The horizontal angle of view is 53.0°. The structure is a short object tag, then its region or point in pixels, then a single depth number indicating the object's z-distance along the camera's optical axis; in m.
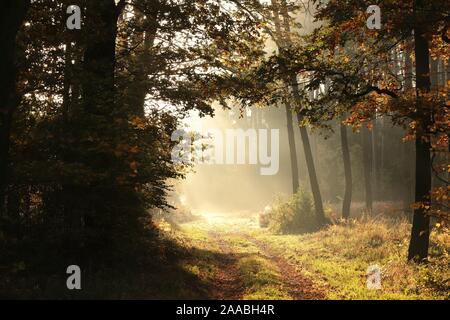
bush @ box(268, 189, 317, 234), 23.61
